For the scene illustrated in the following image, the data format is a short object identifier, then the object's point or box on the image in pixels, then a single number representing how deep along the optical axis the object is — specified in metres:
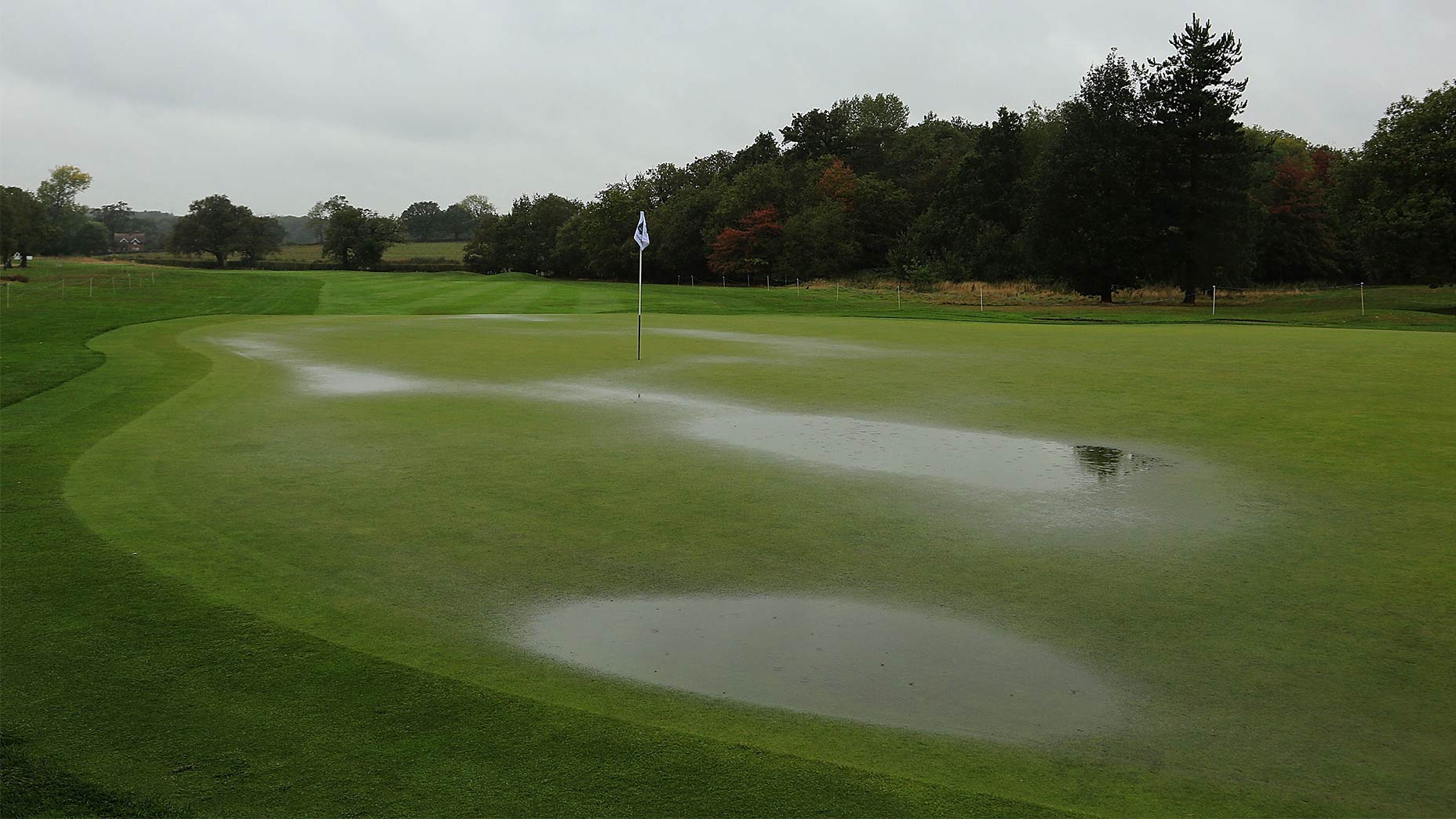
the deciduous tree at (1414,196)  41.47
